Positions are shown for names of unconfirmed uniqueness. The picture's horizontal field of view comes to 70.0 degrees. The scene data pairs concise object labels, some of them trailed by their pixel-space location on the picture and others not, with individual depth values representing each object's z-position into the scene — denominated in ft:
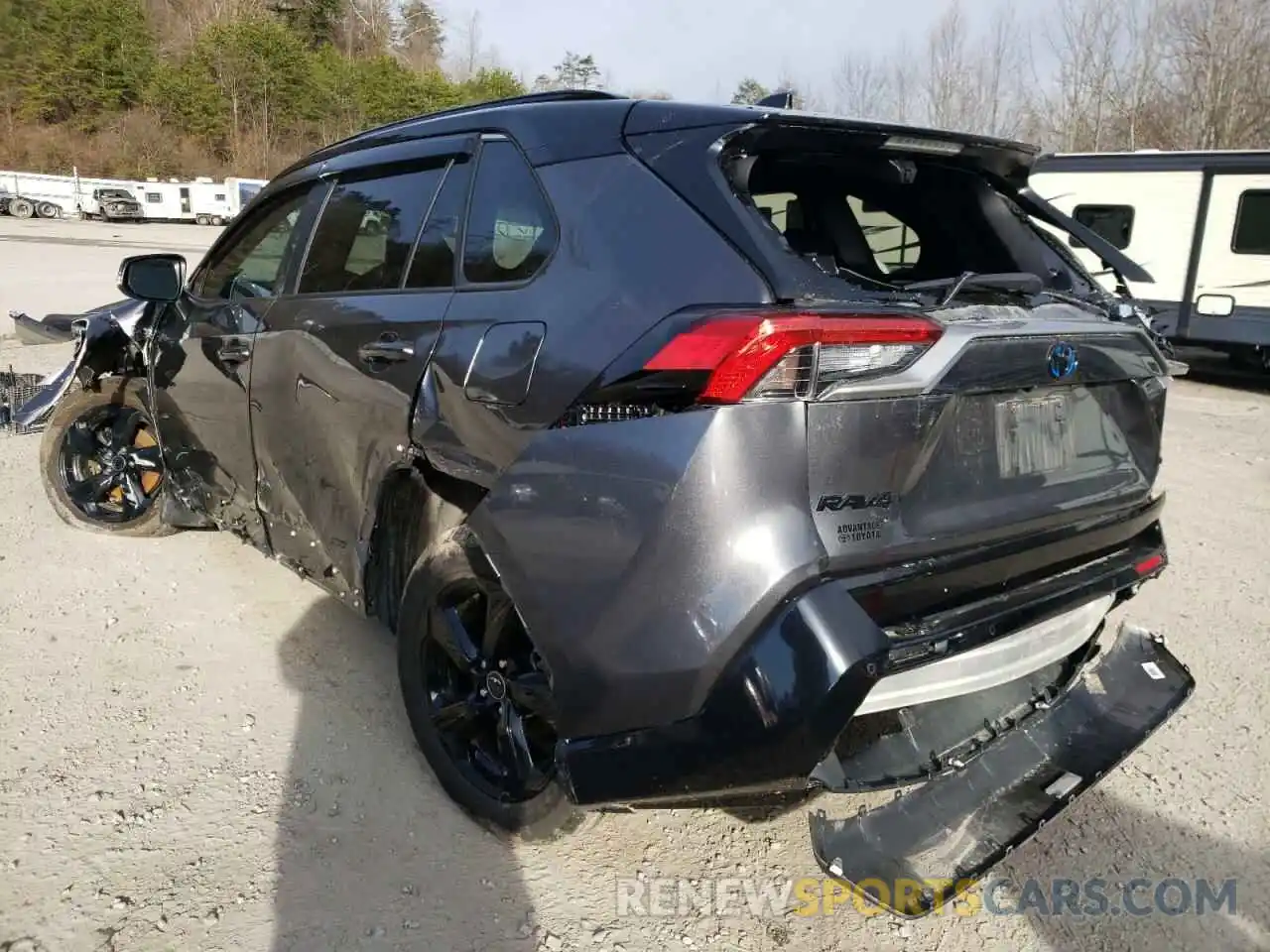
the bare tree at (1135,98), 95.20
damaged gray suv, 5.91
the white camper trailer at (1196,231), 35.06
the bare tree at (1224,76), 85.87
